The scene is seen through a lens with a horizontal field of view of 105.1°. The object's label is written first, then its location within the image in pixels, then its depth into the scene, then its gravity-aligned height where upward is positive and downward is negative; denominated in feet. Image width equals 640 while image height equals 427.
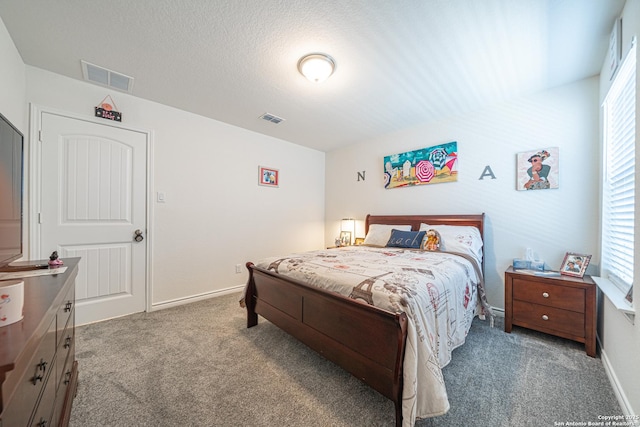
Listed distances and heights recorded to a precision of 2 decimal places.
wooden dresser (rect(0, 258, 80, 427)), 1.76 -1.61
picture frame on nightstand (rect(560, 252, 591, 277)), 7.22 -1.47
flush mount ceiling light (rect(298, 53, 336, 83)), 6.71 +4.12
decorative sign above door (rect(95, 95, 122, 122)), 8.30 +3.32
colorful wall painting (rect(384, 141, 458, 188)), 10.55 +2.17
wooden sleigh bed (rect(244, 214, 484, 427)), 4.33 -2.56
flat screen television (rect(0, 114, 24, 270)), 4.07 +0.26
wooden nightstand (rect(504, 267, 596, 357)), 6.52 -2.59
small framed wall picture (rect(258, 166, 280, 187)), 12.68 +1.81
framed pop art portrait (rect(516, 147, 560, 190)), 8.23 +1.59
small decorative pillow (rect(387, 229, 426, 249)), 10.02 -1.12
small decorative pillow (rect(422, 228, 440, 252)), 9.39 -1.09
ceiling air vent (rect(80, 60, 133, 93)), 7.32 +4.14
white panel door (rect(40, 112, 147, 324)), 7.68 -0.03
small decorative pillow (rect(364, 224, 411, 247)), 11.33 -1.02
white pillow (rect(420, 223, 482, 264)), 8.71 -0.97
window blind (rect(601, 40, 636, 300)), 5.29 +0.92
